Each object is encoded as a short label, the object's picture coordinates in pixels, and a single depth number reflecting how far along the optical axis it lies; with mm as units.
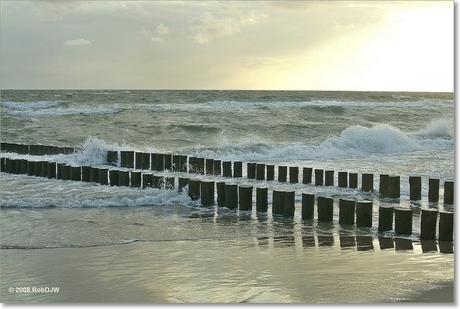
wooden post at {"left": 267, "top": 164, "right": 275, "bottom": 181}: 13688
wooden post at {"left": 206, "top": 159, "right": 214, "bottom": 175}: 14672
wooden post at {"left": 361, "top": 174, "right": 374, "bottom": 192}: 11992
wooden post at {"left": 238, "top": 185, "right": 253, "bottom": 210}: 10164
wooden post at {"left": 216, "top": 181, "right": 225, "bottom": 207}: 10445
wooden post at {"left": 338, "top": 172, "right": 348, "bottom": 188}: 12422
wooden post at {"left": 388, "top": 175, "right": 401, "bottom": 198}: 11617
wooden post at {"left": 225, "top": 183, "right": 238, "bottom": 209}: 10348
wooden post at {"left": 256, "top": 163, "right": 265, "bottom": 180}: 13813
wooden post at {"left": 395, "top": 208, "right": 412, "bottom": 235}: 8523
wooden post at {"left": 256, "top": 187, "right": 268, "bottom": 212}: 10047
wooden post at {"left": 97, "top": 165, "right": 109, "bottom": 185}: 12502
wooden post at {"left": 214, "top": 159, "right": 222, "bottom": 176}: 14539
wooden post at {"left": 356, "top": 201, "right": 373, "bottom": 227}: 9000
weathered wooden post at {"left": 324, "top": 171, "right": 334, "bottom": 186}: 12711
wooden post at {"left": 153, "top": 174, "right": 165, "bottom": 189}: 11756
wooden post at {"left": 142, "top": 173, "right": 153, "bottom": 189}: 11828
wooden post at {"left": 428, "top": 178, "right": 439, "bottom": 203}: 11109
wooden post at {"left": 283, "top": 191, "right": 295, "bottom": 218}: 9711
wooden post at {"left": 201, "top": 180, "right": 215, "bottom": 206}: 10641
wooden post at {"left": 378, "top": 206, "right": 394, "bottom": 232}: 8789
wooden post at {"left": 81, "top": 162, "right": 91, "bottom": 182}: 12842
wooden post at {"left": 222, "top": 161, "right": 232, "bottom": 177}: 14234
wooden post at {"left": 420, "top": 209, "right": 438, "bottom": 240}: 8289
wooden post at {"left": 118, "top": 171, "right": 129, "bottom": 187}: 12203
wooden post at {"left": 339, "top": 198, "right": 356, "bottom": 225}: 9156
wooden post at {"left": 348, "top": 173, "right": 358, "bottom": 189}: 12320
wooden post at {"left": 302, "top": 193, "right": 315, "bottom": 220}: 9539
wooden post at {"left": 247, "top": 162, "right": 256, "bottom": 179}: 13930
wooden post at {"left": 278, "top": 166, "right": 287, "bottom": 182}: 13438
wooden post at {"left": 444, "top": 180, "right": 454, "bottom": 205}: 10766
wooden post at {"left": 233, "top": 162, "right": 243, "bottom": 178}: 14039
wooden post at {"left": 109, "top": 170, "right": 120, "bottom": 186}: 12312
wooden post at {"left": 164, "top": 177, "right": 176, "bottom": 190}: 11492
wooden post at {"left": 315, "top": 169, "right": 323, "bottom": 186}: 12797
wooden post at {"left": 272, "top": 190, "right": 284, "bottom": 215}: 9766
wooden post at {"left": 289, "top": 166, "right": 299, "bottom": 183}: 13195
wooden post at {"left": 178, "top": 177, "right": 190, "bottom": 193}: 11234
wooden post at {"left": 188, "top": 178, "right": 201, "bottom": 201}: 10969
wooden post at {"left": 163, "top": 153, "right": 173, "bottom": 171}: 15387
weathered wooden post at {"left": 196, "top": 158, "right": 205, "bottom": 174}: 14781
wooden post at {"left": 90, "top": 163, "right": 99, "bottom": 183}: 12695
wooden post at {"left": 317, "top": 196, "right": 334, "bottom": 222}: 9344
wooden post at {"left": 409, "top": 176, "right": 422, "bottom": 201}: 11375
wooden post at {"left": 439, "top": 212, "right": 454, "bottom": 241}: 8172
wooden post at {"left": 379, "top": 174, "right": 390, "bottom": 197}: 11828
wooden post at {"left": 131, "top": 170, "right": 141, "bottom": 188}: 11992
